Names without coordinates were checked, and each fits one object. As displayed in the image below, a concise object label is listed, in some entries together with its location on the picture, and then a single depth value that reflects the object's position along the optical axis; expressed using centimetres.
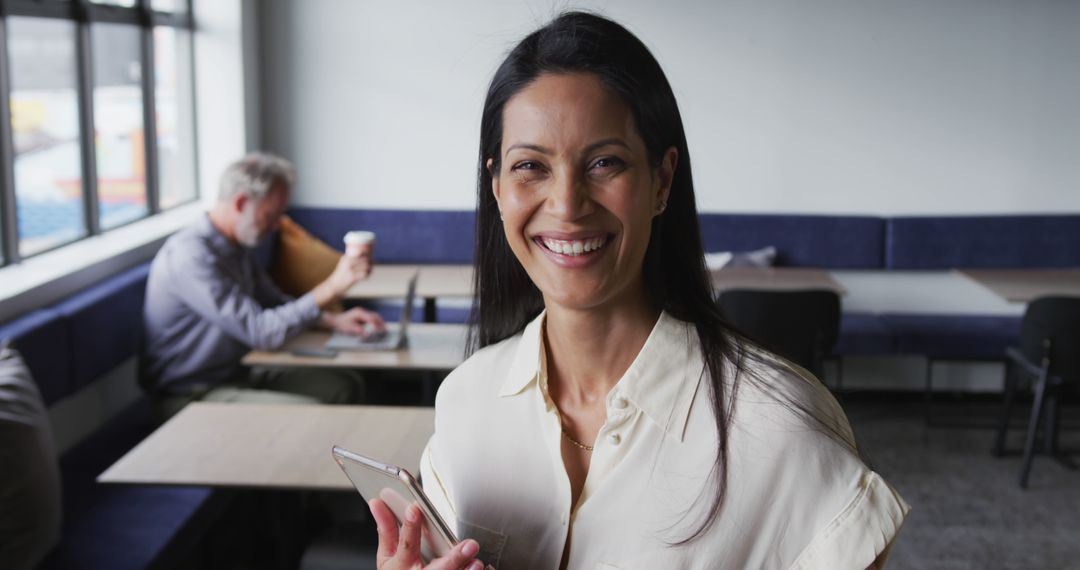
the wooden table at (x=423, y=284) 482
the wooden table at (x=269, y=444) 272
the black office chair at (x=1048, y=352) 451
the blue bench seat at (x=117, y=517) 299
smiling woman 121
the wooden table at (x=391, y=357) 374
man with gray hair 400
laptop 393
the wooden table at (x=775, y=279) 513
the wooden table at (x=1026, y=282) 490
